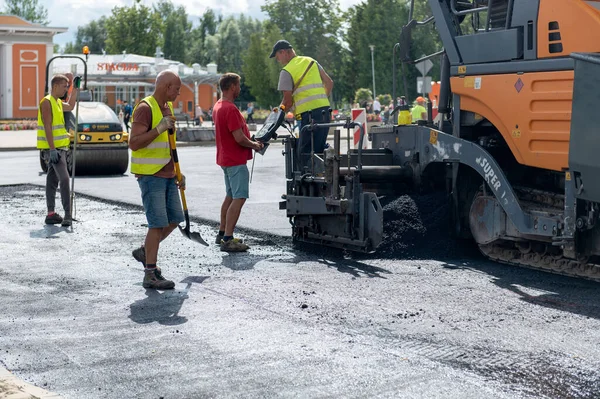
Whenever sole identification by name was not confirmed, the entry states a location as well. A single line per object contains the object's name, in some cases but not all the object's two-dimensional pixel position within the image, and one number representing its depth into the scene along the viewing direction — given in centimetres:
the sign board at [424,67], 2270
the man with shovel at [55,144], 1234
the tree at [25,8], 12081
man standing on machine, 1071
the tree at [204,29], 14175
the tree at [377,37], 8669
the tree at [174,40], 13050
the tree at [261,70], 9750
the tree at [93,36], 14650
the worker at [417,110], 2001
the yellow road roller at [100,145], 2000
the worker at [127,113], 4472
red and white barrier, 2128
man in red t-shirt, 1022
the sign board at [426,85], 2456
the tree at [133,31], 10169
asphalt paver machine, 813
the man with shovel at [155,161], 814
